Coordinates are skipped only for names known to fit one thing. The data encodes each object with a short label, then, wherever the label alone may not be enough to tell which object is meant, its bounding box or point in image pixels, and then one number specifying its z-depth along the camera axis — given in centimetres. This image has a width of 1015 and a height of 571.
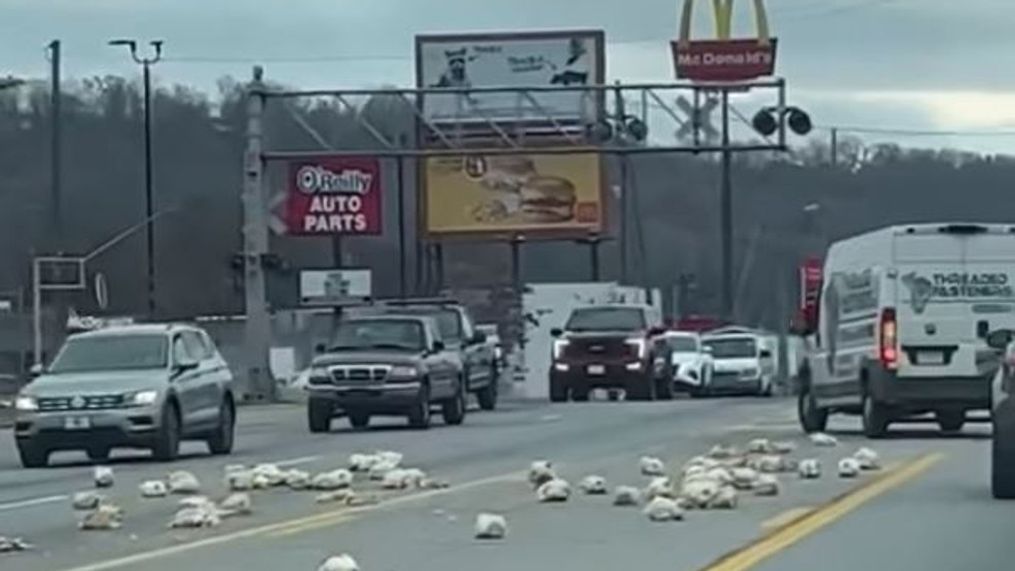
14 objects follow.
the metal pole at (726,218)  7731
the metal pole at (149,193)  6844
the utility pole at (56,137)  7097
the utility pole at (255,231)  5253
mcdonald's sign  5241
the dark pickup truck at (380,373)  3744
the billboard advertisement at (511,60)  7488
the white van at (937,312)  3092
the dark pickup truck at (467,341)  4241
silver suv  2820
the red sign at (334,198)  7050
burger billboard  7506
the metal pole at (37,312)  6475
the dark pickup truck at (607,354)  5406
